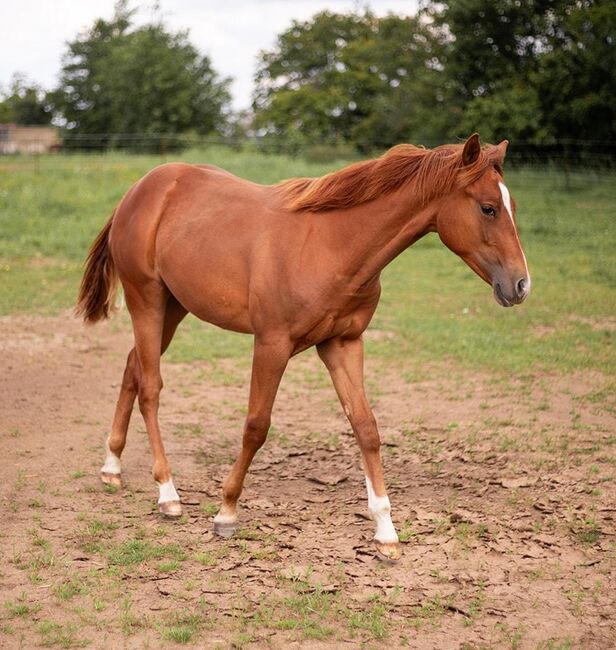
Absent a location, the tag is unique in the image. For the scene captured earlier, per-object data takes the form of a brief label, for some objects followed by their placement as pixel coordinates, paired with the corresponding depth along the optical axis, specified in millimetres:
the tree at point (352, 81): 37562
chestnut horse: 3932
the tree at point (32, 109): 57281
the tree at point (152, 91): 46844
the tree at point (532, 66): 21969
